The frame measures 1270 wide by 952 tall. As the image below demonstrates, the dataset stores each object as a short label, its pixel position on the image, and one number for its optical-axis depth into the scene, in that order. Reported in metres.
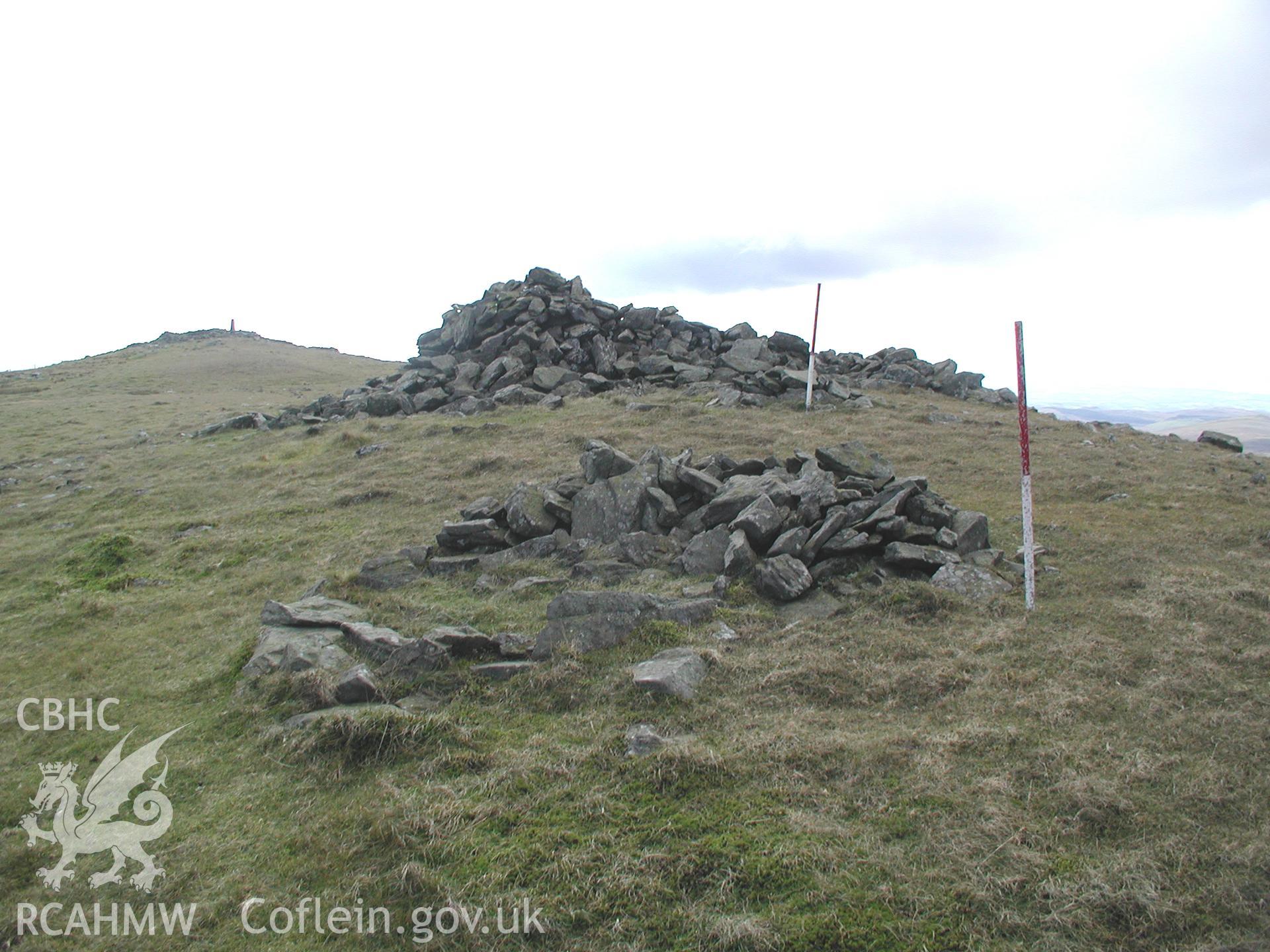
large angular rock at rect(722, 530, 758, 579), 8.70
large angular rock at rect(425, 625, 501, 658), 7.05
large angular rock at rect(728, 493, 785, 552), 9.02
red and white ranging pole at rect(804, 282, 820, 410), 20.63
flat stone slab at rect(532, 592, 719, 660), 7.11
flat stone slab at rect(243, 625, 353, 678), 6.76
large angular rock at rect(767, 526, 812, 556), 8.71
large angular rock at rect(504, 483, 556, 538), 10.52
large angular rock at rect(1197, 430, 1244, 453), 19.72
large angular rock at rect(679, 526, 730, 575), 9.05
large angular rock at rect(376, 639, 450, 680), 6.69
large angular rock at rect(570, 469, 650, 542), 10.33
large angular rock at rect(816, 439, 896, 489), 11.24
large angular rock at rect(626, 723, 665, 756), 5.40
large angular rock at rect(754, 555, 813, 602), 8.14
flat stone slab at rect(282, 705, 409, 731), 5.78
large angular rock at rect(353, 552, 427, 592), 9.45
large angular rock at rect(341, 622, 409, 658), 7.02
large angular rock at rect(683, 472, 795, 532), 9.58
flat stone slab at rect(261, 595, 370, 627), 7.75
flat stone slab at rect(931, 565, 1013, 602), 8.10
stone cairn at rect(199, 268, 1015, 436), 23.39
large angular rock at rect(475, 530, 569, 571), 9.95
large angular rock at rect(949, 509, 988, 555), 9.11
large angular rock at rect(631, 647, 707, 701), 6.18
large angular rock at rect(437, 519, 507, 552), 10.42
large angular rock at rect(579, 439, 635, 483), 11.42
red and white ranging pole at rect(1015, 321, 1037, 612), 7.73
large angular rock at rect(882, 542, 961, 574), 8.52
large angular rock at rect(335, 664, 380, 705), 6.12
